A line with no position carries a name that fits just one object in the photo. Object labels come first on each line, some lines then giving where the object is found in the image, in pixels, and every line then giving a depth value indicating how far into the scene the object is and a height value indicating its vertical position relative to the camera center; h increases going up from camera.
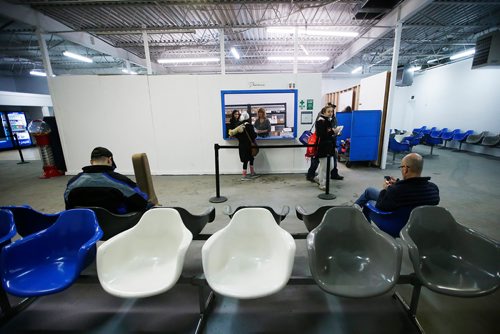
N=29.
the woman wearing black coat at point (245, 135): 4.96 -0.42
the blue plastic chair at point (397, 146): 6.86 -1.01
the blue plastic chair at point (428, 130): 9.61 -0.80
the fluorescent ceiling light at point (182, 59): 8.27 +2.14
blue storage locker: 5.95 -0.58
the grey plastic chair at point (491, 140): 7.19 -0.96
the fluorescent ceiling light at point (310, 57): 8.38 +2.17
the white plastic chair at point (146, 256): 1.44 -1.01
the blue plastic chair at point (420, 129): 10.06 -0.78
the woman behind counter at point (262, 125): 5.36 -0.23
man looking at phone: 1.92 -0.67
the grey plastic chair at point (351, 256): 1.45 -1.03
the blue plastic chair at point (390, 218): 1.93 -0.93
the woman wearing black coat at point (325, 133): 4.17 -0.35
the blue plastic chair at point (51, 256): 1.44 -0.97
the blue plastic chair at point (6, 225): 1.73 -0.79
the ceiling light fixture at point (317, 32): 5.33 +1.95
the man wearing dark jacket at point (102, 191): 2.05 -0.65
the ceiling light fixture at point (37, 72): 10.38 +2.23
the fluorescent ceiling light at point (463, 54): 7.93 +2.03
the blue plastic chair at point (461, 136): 8.16 -0.91
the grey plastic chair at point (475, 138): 7.70 -0.94
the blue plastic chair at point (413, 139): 7.30 -0.87
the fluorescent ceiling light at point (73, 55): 7.13 +2.05
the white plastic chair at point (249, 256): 1.44 -1.02
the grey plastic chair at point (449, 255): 1.43 -1.02
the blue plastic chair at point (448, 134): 8.56 -0.89
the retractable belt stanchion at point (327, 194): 4.03 -1.45
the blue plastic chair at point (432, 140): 7.80 -0.98
